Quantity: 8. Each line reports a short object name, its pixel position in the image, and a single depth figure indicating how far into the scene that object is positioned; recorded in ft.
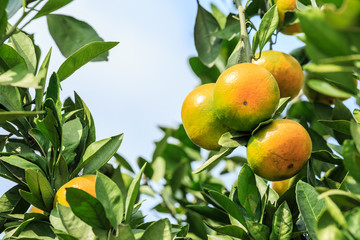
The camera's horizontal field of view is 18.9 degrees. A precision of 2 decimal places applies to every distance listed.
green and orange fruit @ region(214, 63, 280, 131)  3.41
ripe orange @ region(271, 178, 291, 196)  3.86
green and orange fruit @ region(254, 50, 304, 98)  3.73
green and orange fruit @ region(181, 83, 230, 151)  3.55
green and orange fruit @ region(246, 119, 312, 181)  3.40
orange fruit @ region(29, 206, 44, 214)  3.57
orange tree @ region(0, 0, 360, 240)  2.92
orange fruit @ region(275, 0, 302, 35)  4.01
